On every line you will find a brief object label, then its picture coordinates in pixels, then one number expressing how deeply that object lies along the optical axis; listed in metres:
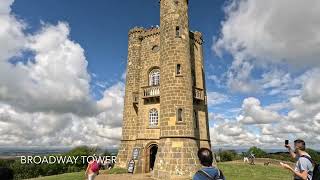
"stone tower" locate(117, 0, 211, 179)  13.84
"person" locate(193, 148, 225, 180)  2.73
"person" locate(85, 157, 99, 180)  8.85
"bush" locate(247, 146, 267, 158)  28.52
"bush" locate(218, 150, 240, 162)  28.50
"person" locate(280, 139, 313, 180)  3.92
